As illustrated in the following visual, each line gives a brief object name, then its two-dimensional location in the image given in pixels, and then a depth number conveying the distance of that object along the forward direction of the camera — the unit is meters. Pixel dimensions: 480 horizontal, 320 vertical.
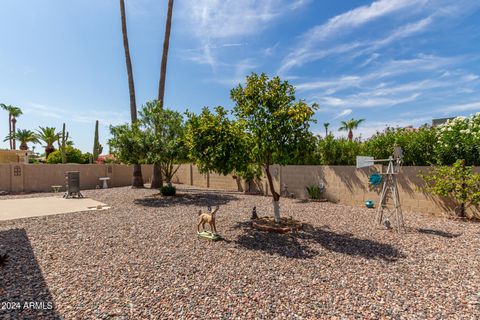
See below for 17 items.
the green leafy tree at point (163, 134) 12.56
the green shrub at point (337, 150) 12.16
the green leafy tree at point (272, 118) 6.33
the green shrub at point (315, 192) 12.31
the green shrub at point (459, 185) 8.02
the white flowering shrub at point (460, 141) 8.48
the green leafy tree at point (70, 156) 26.47
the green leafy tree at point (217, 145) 6.37
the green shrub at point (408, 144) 9.66
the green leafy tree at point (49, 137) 31.98
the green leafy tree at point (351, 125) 40.66
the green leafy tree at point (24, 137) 37.09
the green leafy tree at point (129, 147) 12.58
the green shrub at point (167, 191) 13.77
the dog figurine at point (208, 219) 6.32
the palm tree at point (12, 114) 43.06
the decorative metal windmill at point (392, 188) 7.16
